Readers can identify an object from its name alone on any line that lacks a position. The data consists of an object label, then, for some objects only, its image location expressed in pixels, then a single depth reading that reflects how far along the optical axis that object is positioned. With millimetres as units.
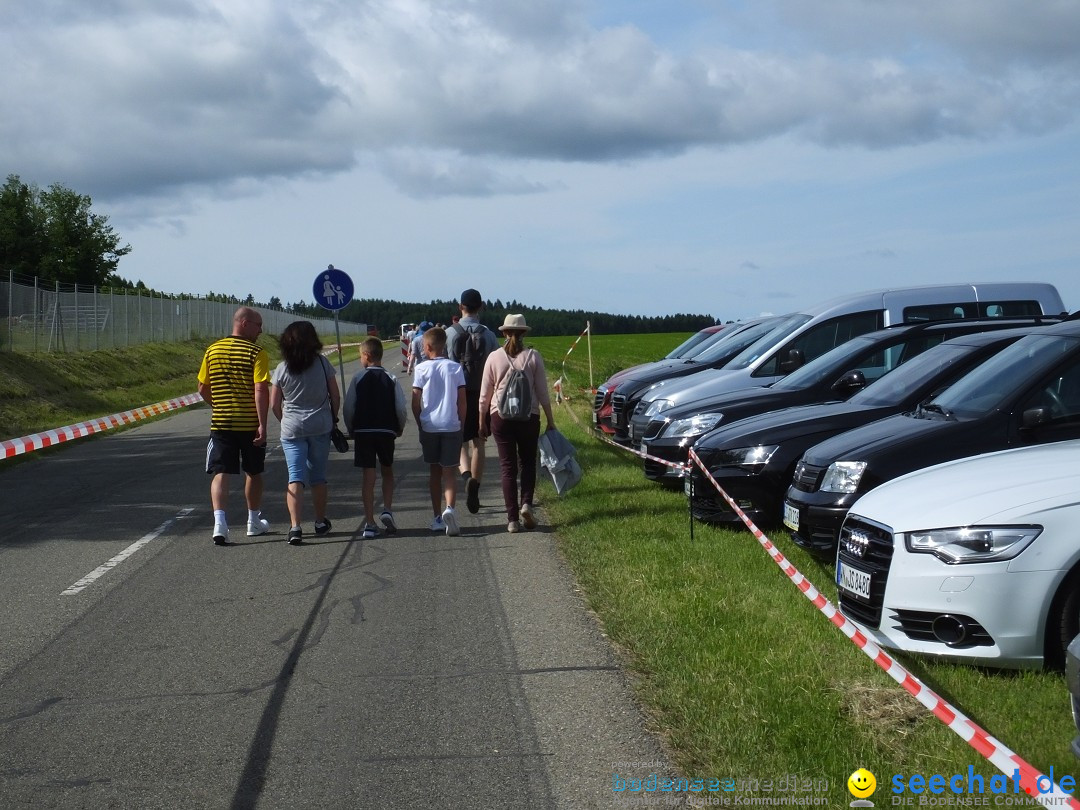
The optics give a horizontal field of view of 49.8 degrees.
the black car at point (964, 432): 7160
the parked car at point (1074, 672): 3766
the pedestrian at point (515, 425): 9812
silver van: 12859
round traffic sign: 22031
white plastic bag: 10133
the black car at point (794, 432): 8914
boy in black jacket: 9859
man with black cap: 11633
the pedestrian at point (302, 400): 9586
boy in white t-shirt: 9852
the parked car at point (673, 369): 15589
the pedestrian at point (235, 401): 9641
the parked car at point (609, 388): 16891
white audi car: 5117
